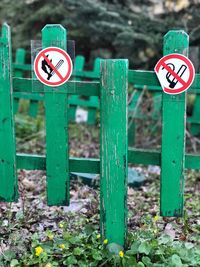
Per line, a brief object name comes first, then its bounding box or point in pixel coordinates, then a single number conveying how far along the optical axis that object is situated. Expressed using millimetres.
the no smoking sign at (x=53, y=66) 2607
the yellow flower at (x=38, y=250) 2477
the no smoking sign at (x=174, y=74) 2533
